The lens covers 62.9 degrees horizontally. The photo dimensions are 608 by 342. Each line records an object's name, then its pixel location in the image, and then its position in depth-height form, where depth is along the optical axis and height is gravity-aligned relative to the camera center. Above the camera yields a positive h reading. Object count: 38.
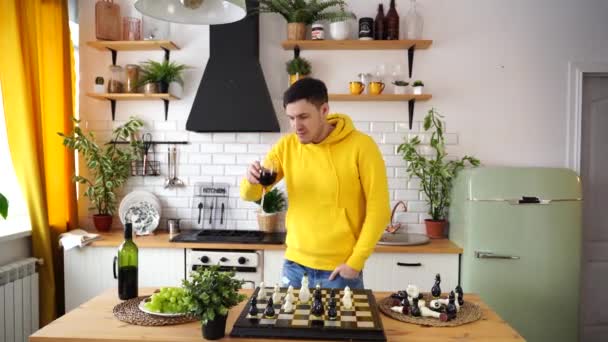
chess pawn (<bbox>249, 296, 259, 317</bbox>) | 1.63 -0.53
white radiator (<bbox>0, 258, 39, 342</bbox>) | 2.88 -0.91
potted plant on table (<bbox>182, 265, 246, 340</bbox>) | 1.46 -0.44
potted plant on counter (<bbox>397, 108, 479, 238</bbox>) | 3.49 -0.16
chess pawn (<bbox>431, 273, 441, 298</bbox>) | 1.89 -0.54
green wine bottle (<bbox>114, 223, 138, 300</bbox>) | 1.89 -0.47
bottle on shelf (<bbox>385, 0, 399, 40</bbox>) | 3.58 +0.90
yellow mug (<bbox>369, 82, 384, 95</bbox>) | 3.54 +0.44
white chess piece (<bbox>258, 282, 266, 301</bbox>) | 1.80 -0.53
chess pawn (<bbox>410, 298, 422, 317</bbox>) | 1.71 -0.56
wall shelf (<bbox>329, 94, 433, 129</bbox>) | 3.53 +0.37
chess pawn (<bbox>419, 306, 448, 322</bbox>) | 1.67 -0.57
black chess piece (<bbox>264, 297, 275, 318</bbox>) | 1.61 -0.53
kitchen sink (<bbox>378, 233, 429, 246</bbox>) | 3.22 -0.63
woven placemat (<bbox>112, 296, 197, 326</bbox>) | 1.63 -0.57
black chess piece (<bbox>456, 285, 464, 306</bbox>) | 1.84 -0.55
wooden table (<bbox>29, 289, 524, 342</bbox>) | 1.52 -0.58
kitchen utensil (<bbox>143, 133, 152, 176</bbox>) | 3.78 +0.04
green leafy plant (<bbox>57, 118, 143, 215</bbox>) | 3.48 -0.08
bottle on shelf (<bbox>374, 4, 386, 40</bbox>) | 3.58 +0.89
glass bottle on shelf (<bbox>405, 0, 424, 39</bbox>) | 3.59 +0.89
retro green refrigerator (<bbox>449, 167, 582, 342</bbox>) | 3.03 -0.60
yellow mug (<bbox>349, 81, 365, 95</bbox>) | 3.54 +0.43
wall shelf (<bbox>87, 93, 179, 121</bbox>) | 3.62 +0.39
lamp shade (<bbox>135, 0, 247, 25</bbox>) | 1.67 +0.47
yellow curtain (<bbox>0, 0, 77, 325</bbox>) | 2.99 +0.22
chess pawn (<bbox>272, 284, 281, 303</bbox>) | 1.75 -0.52
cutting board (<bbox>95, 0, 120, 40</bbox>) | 3.62 +0.95
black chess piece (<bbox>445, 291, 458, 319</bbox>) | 1.69 -0.55
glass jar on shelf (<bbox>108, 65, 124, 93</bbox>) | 3.68 +0.52
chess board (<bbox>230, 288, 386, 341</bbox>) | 1.50 -0.55
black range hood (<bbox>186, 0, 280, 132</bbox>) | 3.56 +0.44
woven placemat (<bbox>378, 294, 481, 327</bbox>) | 1.65 -0.58
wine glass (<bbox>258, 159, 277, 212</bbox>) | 1.96 -0.10
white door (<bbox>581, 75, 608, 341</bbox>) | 3.70 -0.44
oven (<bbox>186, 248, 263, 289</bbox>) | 3.23 -0.73
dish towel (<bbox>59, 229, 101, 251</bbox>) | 3.26 -0.60
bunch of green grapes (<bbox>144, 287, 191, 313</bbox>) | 1.69 -0.52
